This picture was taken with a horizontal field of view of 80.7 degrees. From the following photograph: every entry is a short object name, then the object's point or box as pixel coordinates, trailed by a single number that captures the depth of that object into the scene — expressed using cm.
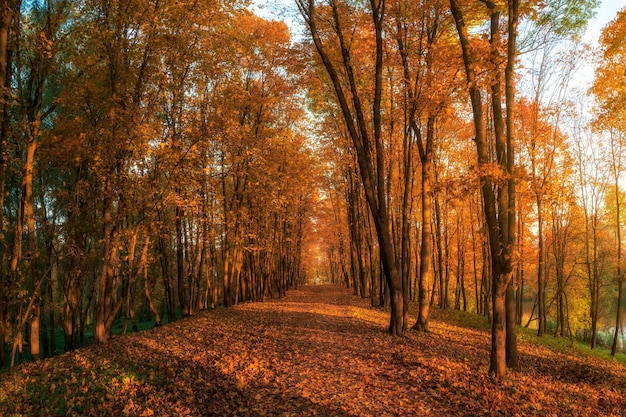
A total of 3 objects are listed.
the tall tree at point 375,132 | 1126
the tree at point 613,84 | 1287
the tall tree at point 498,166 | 748
